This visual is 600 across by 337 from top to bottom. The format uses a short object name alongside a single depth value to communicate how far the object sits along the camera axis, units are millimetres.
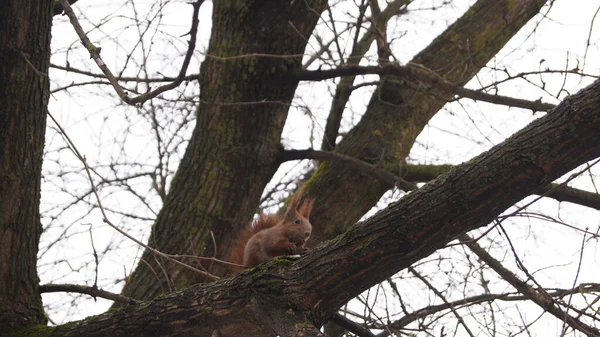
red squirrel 6242
